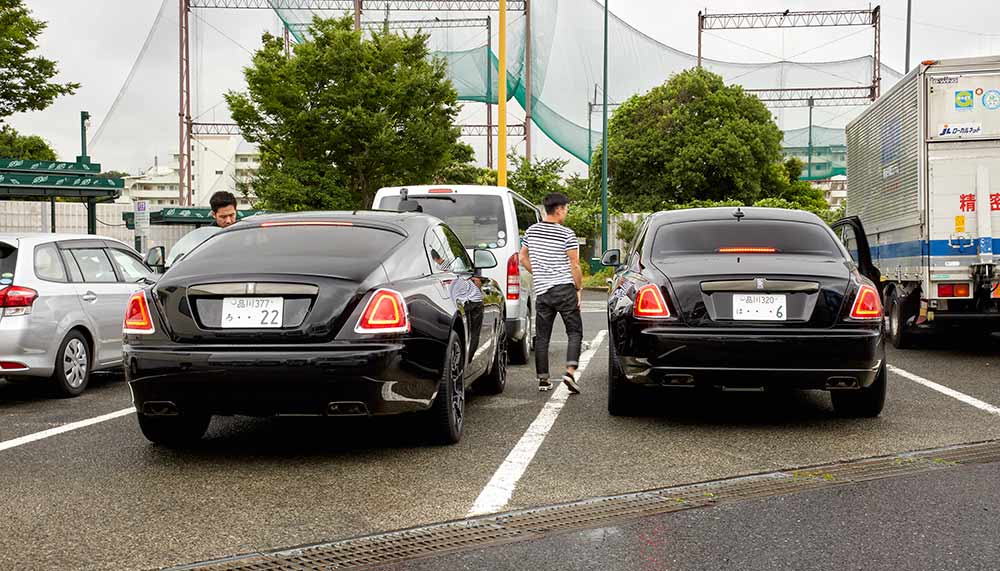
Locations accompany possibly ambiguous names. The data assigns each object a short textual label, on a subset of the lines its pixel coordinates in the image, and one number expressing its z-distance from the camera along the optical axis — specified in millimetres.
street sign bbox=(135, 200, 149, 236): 21547
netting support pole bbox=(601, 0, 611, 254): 30938
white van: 10000
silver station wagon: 7934
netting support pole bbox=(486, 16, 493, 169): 38828
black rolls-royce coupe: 5262
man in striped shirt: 8523
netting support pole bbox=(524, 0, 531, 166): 38219
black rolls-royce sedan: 6332
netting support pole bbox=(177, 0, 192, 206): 43844
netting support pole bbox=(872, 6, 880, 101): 47312
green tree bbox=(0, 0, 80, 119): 32719
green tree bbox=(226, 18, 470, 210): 30641
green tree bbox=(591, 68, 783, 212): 42594
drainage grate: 3881
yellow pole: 19922
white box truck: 10875
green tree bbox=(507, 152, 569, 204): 40906
